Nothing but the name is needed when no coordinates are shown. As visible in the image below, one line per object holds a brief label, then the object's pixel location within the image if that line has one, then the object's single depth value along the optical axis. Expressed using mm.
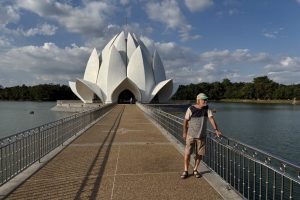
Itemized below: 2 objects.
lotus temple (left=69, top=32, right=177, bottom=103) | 32274
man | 3408
